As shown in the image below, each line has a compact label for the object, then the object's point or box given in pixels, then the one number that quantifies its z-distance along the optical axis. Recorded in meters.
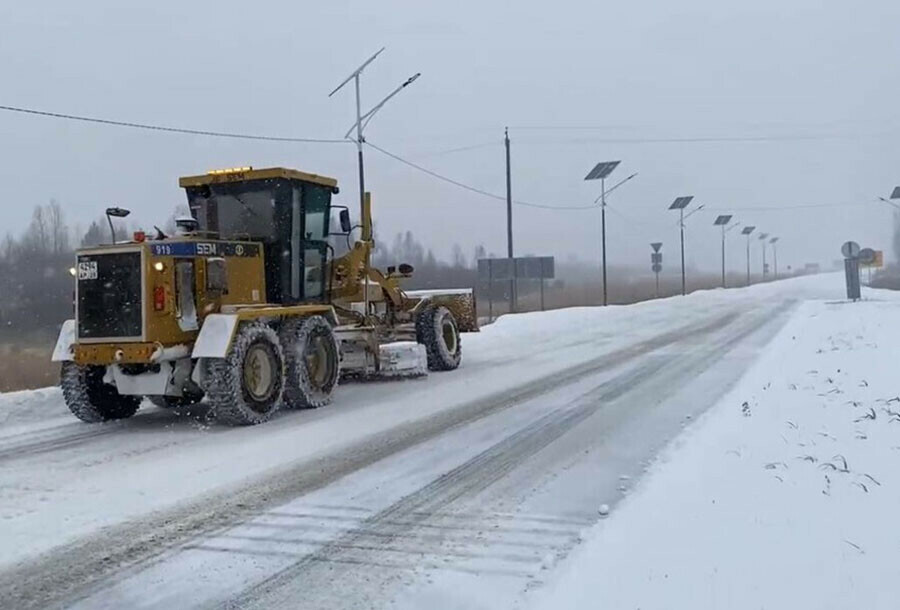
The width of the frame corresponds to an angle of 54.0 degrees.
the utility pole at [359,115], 20.67
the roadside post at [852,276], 34.50
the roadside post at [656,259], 51.09
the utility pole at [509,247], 32.97
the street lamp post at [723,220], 72.81
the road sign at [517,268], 34.92
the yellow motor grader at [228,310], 9.99
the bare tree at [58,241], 28.95
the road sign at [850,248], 31.20
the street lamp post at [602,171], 43.03
